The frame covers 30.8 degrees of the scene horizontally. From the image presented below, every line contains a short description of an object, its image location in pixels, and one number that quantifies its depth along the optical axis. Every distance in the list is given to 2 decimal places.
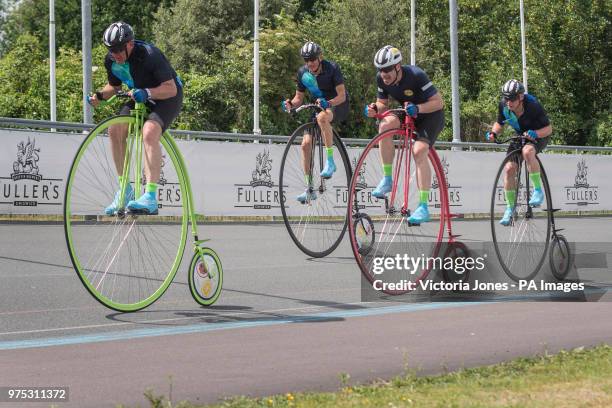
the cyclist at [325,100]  12.11
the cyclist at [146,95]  8.41
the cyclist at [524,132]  11.82
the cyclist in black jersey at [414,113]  10.26
